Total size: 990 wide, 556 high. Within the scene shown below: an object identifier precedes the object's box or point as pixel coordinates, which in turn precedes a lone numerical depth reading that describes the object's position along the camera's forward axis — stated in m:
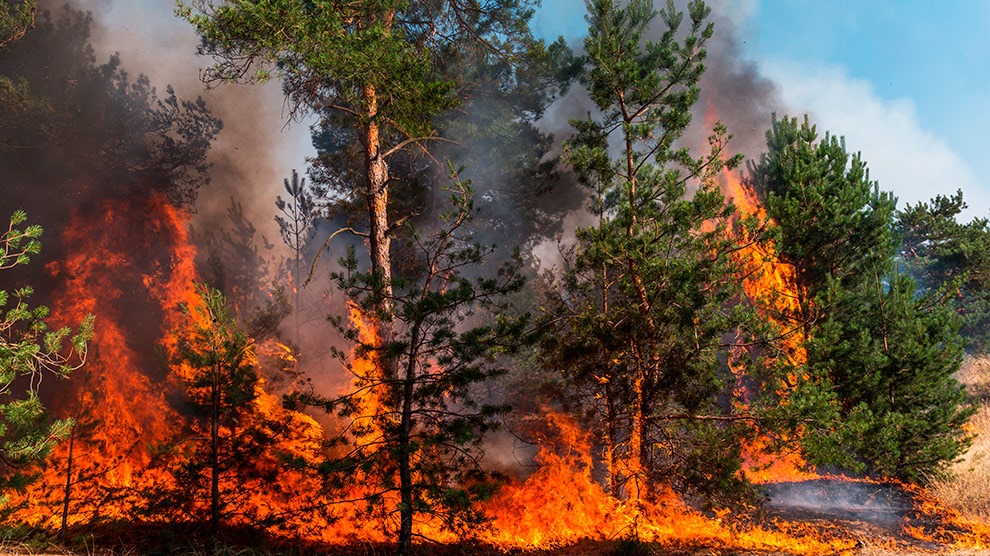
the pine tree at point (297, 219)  20.53
